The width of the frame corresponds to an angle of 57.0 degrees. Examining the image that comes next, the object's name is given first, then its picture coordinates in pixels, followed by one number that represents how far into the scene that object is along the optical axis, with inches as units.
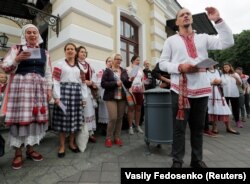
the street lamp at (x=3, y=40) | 329.4
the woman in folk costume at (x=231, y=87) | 259.9
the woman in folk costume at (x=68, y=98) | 150.7
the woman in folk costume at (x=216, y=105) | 228.1
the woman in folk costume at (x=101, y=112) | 212.4
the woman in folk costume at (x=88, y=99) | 176.9
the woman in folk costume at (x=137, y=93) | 218.0
